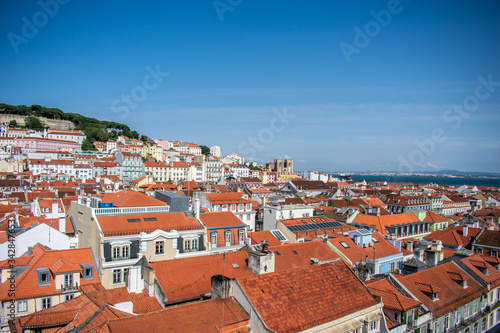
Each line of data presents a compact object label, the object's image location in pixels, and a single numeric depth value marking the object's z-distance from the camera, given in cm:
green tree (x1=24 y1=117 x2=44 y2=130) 19338
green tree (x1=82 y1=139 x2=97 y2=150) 18275
